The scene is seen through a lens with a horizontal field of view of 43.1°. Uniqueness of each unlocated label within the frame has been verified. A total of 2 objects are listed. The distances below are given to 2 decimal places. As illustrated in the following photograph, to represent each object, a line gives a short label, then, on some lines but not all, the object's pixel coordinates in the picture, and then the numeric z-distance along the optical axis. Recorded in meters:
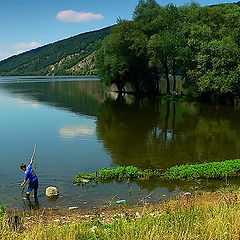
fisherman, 14.79
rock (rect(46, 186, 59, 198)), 15.09
